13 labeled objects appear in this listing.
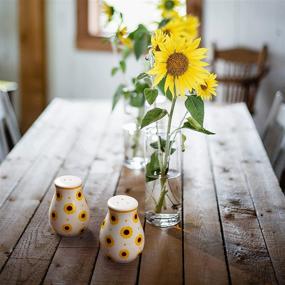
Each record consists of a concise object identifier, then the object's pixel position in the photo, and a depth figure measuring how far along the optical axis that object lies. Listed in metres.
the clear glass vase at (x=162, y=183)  1.45
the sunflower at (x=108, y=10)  1.89
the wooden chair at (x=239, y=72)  3.59
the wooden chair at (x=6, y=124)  2.36
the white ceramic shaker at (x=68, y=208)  1.36
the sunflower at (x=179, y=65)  1.29
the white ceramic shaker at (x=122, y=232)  1.25
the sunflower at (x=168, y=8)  1.93
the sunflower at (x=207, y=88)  1.35
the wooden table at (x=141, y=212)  1.25
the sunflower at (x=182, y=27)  1.85
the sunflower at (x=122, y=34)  1.82
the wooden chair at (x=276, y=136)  2.17
